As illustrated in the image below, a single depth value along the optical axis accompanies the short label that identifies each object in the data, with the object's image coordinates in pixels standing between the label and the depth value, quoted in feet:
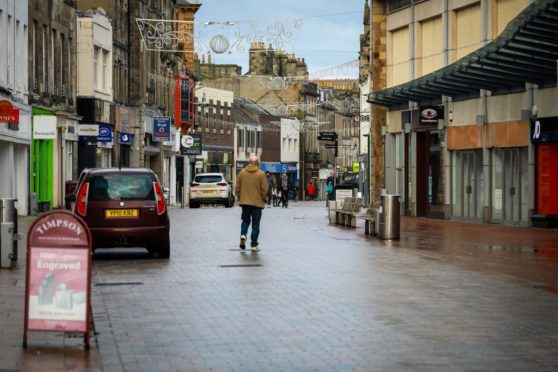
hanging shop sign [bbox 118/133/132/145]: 215.31
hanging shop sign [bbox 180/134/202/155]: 278.05
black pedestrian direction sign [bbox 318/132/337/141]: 253.34
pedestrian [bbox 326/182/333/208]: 252.93
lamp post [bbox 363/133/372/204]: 226.11
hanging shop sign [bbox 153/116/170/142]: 246.47
